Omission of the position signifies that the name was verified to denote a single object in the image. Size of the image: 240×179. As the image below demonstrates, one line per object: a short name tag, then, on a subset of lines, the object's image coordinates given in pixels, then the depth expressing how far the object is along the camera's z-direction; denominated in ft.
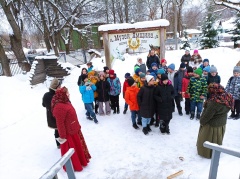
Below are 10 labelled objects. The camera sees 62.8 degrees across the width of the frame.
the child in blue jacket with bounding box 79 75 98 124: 19.30
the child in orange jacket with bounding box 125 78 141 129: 17.70
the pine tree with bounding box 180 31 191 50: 71.69
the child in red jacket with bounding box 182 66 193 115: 19.28
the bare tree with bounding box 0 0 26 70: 38.94
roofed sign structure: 25.17
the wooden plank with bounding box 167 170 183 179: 11.80
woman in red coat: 11.92
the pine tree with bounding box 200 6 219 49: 61.52
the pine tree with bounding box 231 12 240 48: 67.75
